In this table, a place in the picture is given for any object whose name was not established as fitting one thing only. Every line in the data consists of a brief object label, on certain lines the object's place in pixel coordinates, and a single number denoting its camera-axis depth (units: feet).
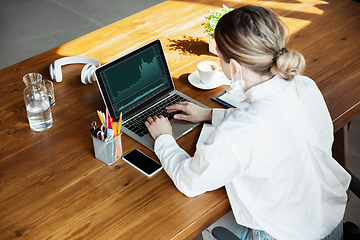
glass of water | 4.71
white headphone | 5.40
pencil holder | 4.11
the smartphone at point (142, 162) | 4.15
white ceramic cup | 5.35
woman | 3.51
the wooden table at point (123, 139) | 3.65
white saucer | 5.41
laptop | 4.61
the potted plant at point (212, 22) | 5.85
